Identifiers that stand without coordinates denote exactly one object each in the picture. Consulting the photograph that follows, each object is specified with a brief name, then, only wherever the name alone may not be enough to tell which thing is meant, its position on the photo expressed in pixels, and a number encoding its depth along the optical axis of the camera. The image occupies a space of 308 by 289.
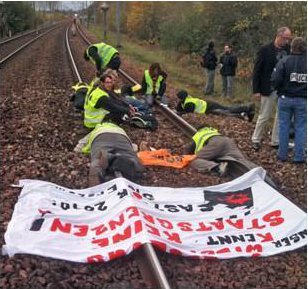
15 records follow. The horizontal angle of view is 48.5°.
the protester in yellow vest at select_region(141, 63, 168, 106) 7.72
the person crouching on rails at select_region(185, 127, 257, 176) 4.88
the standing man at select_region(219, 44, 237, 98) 9.68
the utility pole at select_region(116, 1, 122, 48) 20.85
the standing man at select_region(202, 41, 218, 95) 10.32
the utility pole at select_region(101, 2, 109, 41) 26.70
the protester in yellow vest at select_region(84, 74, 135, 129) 5.73
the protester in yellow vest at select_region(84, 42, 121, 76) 7.76
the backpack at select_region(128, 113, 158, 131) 6.56
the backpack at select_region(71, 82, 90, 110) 6.99
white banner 3.20
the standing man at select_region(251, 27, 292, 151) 5.89
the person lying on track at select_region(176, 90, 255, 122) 7.51
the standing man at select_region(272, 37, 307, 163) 5.30
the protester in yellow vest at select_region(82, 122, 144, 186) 4.40
